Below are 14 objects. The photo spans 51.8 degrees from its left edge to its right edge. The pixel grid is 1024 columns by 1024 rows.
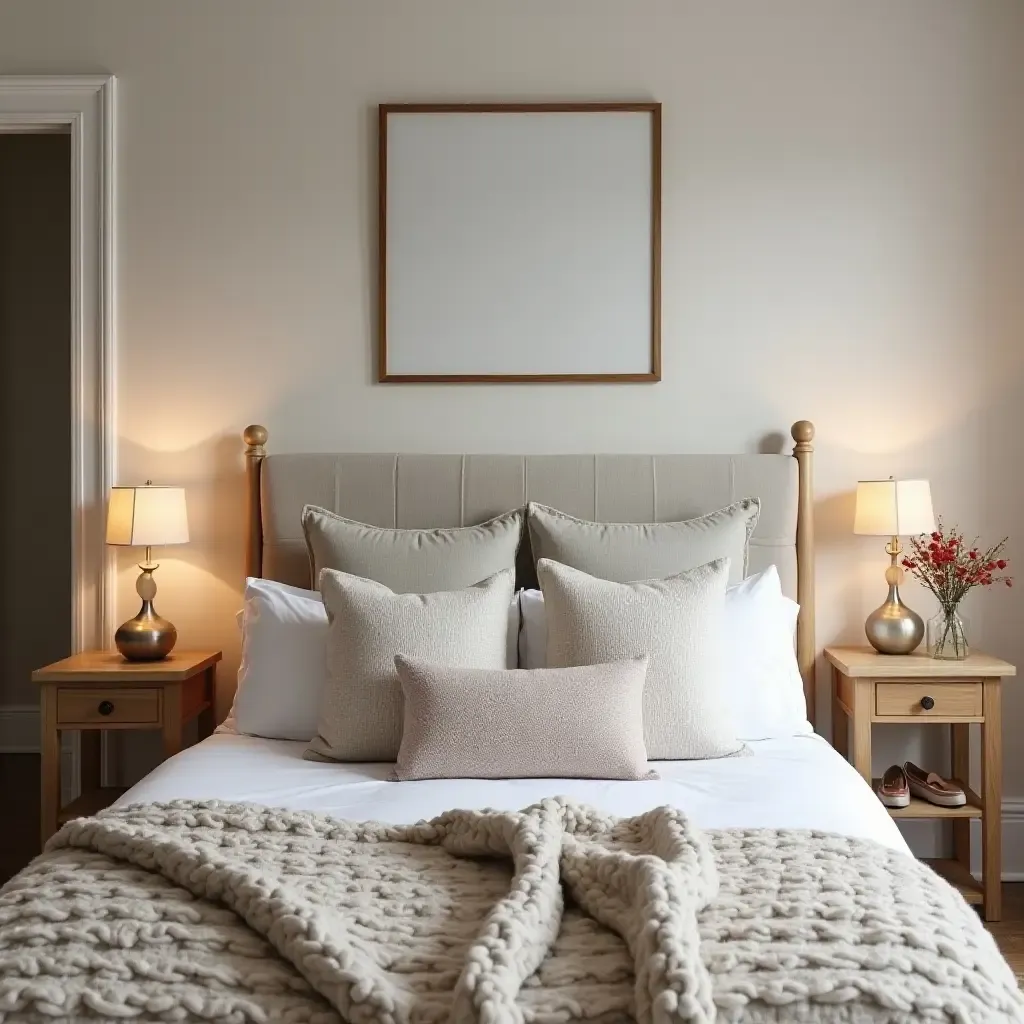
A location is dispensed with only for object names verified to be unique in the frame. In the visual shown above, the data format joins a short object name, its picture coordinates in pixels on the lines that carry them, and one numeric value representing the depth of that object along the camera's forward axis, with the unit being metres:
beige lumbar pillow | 2.17
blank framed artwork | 3.18
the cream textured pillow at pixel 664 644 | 2.35
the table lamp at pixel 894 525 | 2.94
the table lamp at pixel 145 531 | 2.96
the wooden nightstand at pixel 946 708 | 2.84
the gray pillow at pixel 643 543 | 2.74
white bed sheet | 1.95
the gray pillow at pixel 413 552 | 2.71
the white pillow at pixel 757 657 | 2.57
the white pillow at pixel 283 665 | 2.55
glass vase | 2.94
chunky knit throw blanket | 1.18
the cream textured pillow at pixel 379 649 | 2.35
